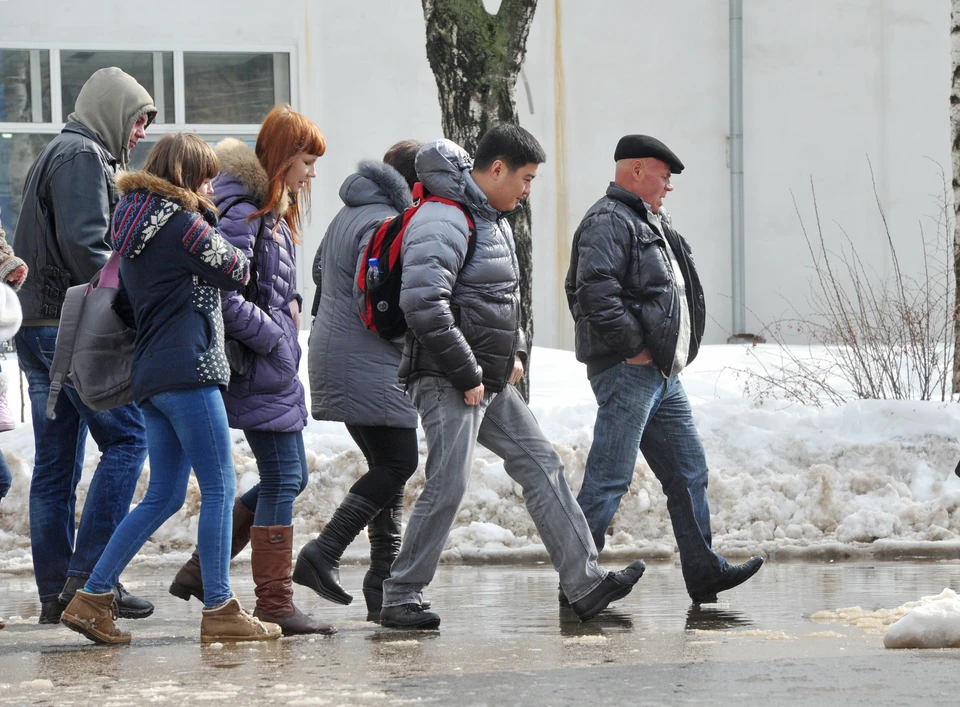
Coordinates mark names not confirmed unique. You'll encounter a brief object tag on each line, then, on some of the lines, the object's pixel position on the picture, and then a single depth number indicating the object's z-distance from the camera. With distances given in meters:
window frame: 31.70
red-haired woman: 11.12
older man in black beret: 12.41
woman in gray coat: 11.95
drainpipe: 34.24
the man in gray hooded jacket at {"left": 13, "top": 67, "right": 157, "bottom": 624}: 11.76
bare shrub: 21.22
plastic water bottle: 11.41
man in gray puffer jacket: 11.12
